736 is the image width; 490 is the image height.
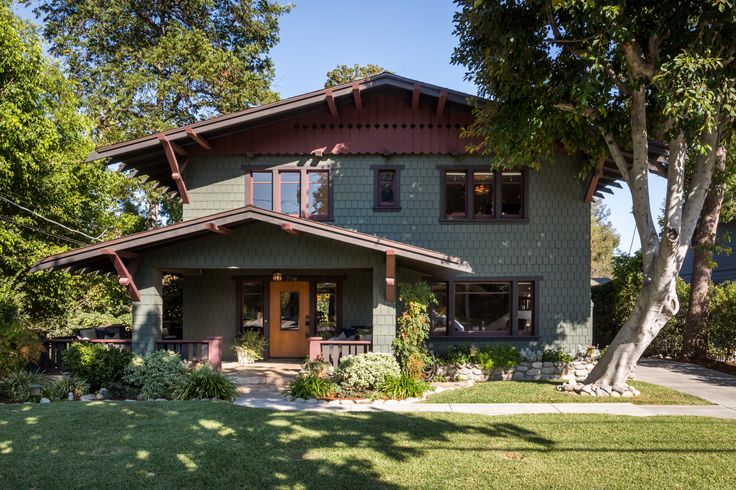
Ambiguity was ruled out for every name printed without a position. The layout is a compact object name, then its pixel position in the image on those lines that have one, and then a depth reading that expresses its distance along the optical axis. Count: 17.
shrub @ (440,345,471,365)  12.77
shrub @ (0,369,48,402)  9.91
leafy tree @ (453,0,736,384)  9.30
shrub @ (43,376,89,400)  10.09
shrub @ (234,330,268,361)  14.52
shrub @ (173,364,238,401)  10.05
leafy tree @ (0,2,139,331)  16.22
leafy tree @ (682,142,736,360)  16.03
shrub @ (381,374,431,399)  10.50
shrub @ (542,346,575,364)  13.09
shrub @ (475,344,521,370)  12.78
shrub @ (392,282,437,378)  11.55
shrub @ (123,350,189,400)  10.40
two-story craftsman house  13.86
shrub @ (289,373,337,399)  10.36
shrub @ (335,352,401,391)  10.70
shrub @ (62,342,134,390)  10.91
